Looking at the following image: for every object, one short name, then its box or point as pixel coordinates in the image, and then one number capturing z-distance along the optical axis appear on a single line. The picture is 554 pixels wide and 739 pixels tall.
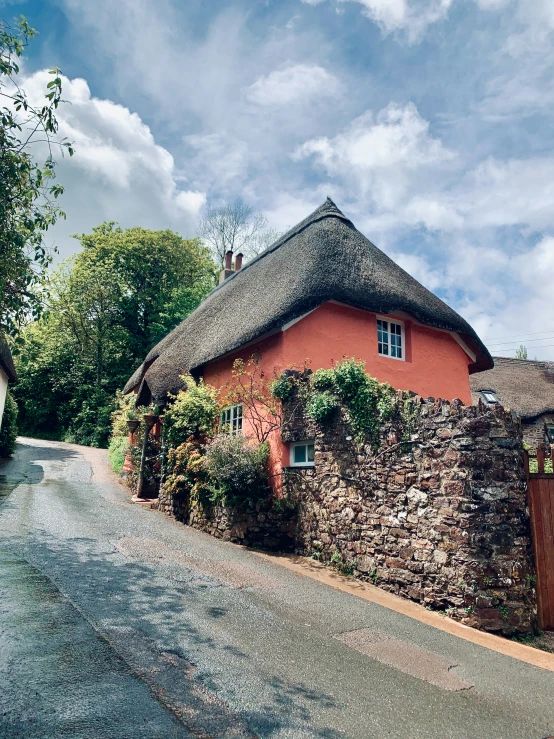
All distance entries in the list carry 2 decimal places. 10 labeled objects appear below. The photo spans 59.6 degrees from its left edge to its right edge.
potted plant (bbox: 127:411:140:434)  15.98
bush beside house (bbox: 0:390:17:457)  19.47
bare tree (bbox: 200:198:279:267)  36.75
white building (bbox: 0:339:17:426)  18.36
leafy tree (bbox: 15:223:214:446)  30.27
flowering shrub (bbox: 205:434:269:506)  9.34
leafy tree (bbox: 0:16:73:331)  5.56
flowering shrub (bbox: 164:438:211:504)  10.40
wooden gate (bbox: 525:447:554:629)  6.15
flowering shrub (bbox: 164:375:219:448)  11.67
